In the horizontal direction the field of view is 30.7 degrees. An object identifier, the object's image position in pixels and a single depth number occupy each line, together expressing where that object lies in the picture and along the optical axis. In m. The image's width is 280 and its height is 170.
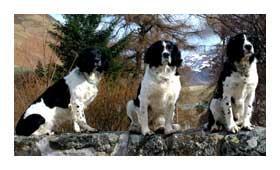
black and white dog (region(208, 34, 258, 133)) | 7.28
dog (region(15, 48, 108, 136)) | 7.90
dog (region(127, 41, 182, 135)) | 7.38
